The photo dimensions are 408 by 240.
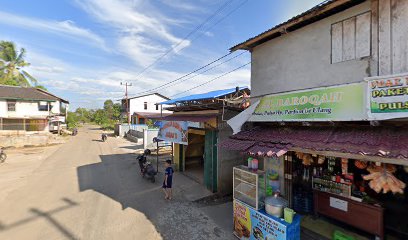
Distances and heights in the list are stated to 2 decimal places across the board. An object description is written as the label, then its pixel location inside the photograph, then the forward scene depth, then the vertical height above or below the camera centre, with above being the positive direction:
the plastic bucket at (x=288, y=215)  5.58 -2.58
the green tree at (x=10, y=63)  37.69 +10.19
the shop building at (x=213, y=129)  10.48 -0.59
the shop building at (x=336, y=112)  4.78 +0.17
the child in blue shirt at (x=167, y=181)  9.75 -2.93
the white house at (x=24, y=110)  29.44 +1.20
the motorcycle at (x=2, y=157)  16.89 -3.13
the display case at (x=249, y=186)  6.48 -2.23
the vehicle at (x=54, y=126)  36.22 -1.38
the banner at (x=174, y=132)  10.57 -0.72
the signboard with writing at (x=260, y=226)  5.57 -3.07
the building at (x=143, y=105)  47.31 +3.00
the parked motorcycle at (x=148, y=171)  12.33 -3.18
